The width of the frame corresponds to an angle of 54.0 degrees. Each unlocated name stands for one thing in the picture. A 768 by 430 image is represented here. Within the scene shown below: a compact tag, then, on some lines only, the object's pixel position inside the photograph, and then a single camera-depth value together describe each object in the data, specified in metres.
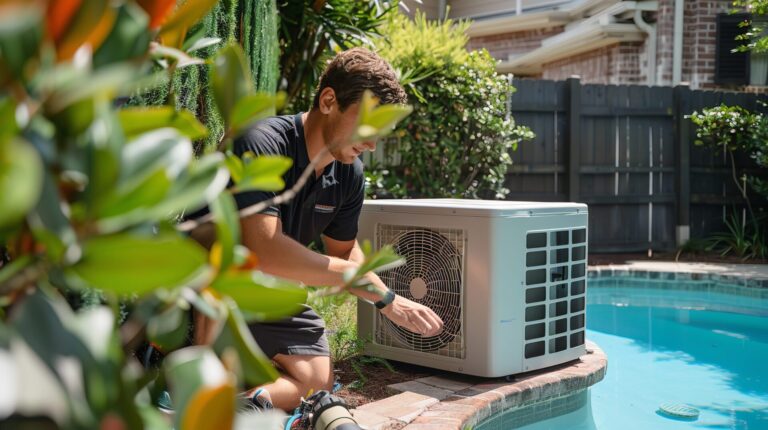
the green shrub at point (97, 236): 0.39
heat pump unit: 2.77
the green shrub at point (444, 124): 6.37
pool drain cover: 2.95
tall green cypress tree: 2.26
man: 2.21
